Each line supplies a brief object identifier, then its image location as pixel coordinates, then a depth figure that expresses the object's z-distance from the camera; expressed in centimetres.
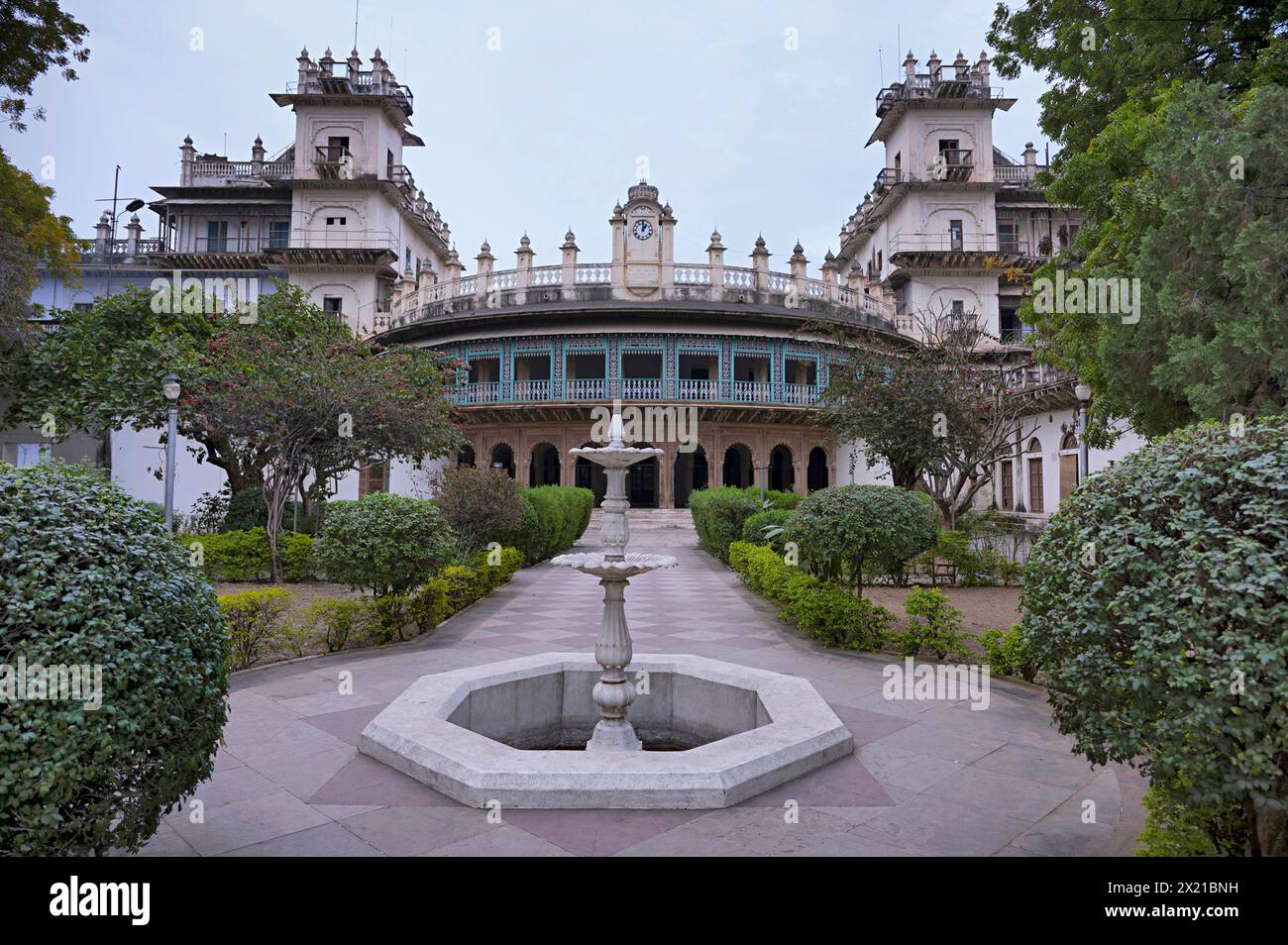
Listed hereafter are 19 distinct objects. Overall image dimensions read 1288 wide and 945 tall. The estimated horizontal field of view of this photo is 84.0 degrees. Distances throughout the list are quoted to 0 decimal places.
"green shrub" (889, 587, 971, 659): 760
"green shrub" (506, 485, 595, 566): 1679
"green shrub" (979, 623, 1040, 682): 673
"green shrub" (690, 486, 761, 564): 1736
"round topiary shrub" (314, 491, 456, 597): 840
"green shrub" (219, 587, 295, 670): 719
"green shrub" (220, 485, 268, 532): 1752
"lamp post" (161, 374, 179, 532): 1162
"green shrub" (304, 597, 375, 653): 805
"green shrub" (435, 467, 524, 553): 1360
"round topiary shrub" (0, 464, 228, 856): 239
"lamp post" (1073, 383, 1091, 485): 1098
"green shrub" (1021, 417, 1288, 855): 247
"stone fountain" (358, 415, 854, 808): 393
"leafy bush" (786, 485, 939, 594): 865
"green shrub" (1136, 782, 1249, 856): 296
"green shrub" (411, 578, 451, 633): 906
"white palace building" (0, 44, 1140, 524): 2984
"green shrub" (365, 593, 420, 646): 850
